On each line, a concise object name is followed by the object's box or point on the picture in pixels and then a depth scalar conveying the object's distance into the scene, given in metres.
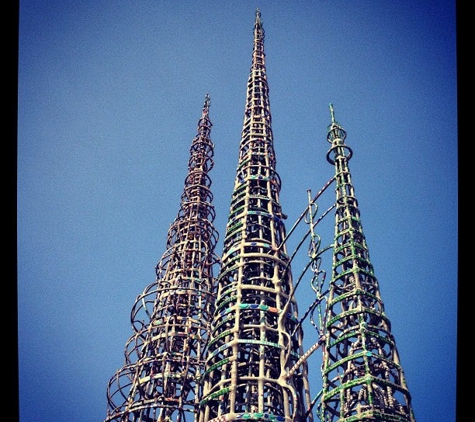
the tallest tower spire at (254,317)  30.28
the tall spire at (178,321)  36.47
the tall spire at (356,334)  21.44
